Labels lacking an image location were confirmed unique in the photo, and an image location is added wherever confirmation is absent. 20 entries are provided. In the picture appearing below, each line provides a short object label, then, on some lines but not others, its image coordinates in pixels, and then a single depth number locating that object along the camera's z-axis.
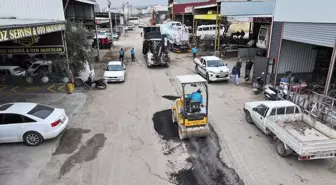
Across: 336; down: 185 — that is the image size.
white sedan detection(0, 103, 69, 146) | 8.73
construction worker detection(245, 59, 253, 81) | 17.17
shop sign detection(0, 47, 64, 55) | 14.52
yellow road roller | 8.89
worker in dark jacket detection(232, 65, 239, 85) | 16.58
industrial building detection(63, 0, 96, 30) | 24.08
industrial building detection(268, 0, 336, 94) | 10.95
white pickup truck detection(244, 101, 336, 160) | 7.30
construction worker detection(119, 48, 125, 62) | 23.36
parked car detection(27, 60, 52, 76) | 16.59
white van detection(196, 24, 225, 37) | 32.22
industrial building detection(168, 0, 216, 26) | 42.12
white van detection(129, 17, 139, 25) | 85.38
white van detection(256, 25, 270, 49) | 22.49
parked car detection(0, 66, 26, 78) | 16.59
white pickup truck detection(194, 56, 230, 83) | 16.53
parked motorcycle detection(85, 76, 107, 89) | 16.20
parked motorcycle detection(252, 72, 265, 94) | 14.87
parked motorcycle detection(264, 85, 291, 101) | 12.21
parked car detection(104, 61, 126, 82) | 17.33
